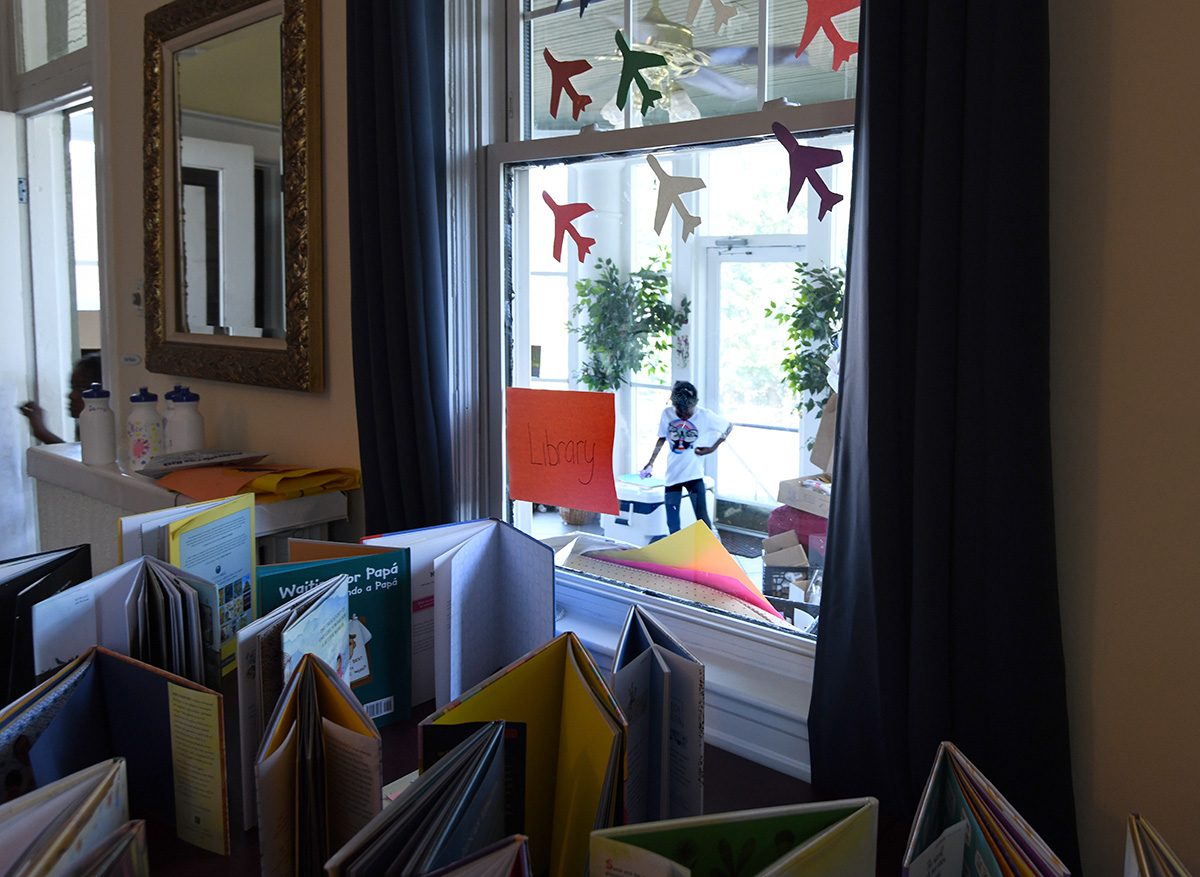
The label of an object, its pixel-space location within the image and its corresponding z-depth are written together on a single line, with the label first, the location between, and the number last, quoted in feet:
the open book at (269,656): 3.49
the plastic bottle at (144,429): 7.32
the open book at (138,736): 3.20
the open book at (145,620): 3.71
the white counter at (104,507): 6.04
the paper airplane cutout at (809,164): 4.09
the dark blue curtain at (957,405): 2.95
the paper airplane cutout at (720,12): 4.39
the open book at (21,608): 3.75
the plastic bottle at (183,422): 7.22
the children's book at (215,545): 4.37
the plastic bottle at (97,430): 7.43
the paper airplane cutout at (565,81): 5.07
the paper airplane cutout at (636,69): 4.71
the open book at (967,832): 2.15
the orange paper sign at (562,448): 5.19
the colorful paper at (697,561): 4.74
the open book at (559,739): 2.72
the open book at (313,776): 2.85
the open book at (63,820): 2.38
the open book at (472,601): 4.23
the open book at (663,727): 3.00
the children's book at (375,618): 4.22
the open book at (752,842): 2.20
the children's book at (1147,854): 2.06
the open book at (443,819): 2.28
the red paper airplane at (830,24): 3.96
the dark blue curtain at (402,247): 5.25
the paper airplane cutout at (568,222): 5.21
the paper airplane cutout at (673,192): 4.64
